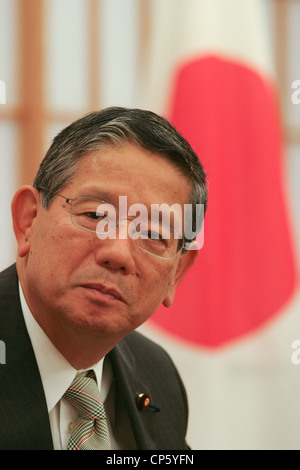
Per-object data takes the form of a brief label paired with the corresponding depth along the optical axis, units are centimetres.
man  365
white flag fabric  428
